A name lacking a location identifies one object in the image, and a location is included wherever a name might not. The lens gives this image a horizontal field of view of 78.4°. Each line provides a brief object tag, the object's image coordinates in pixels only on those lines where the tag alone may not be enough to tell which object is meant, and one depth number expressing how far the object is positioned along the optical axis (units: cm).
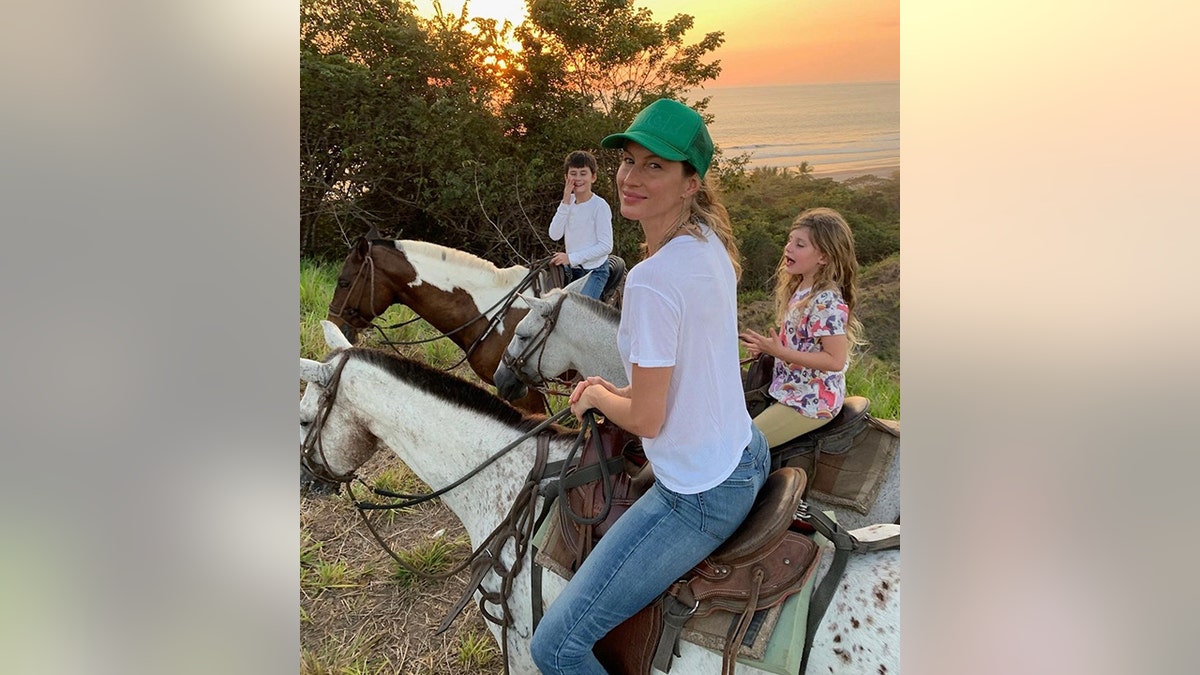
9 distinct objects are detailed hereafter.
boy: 465
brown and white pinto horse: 448
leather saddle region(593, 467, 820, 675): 163
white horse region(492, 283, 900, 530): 350
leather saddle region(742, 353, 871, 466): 279
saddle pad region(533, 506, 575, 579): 186
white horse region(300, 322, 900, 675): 218
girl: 271
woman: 139
